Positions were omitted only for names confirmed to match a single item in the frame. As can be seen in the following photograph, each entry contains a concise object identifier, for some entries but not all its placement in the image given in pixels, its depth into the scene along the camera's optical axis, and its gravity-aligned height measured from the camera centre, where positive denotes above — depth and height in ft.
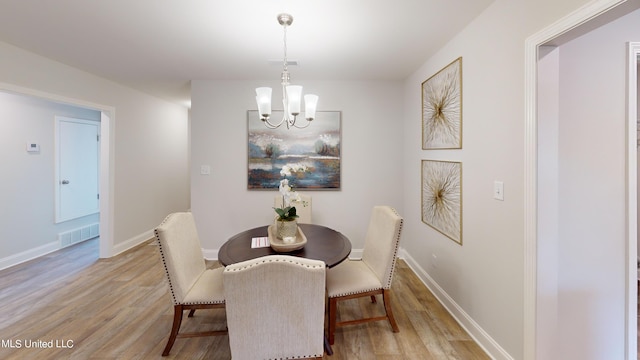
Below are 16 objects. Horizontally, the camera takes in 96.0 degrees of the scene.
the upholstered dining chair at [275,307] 4.12 -1.94
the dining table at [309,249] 6.44 -1.75
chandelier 6.74 +1.88
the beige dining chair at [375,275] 6.89 -2.51
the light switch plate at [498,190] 6.10 -0.26
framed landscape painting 12.44 +1.14
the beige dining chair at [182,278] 6.13 -2.31
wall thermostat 12.53 +1.29
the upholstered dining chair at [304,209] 10.96 -1.21
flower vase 7.14 -1.31
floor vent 14.16 -3.02
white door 13.91 +0.47
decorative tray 6.68 -1.58
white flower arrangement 7.16 -0.78
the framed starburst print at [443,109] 7.81 +2.11
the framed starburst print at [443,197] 7.92 -0.58
